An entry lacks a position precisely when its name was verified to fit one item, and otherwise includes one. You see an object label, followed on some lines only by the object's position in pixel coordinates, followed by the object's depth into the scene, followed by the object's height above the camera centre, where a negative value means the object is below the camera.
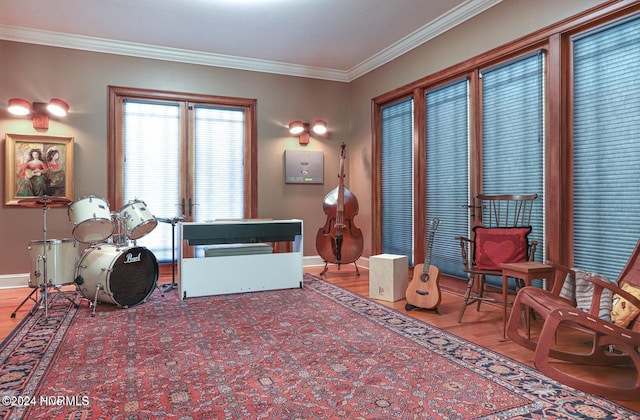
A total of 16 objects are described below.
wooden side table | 2.86 -0.45
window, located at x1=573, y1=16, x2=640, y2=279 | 2.96 +0.43
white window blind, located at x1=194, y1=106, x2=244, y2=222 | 5.61 +0.61
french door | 5.26 +0.67
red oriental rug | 1.93 -0.89
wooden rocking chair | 2.06 -0.64
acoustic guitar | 3.63 -0.69
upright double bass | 5.08 -0.27
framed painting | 4.68 +0.49
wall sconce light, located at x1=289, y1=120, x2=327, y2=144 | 5.91 +1.11
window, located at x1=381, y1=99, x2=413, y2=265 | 5.24 +0.37
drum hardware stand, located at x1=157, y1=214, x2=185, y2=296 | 4.47 -0.40
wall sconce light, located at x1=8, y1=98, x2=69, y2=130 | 4.63 +1.11
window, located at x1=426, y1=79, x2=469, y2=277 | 4.40 +0.41
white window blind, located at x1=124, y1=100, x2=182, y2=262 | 5.29 +0.60
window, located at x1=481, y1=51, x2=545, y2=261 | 3.61 +0.67
